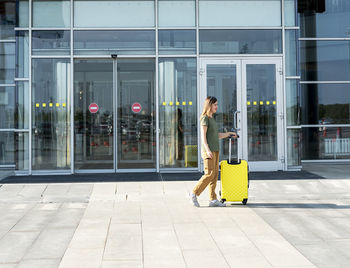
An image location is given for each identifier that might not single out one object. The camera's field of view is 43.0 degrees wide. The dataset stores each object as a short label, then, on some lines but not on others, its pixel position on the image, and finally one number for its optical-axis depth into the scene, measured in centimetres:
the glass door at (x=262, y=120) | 1179
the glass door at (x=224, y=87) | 1177
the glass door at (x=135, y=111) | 1206
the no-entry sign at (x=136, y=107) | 1208
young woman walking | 755
